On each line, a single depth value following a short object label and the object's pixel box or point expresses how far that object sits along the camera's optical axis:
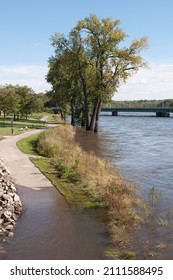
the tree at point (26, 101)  74.12
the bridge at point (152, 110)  135.71
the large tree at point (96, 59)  55.78
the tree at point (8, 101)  60.78
